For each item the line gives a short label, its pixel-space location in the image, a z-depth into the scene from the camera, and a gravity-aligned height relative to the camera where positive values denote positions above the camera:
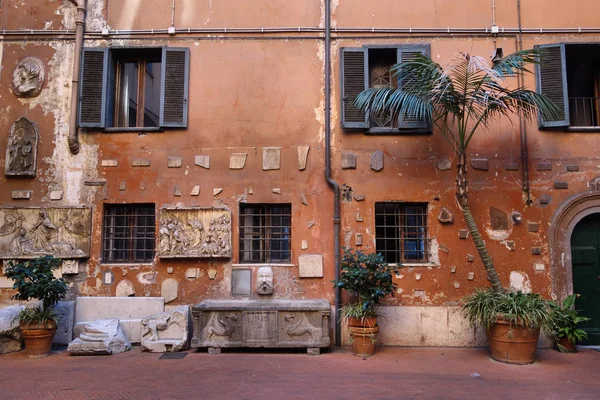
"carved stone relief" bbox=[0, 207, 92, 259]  7.86 +0.30
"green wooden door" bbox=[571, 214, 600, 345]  7.74 -0.37
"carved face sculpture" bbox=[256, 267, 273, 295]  7.61 -0.53
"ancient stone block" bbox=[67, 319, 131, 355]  6.96 -1.41
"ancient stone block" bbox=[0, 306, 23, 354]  7.08 -1.32
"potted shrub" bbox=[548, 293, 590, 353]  7.12 -1.21
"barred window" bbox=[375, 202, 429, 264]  7.95 +0.31
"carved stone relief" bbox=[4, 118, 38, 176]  8.04 +1.78
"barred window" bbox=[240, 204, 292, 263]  8.02 +0.27
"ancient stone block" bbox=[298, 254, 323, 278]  7.75 -0.30
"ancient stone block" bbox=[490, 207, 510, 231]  7.78 +0.50
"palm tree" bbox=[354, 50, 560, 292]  6.74 +2.37
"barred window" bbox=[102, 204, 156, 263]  8.08 +0.29
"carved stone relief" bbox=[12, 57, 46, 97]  8.21 +3.11
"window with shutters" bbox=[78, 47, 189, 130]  8.09 +2.96
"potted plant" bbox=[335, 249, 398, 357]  6.89 -0.64
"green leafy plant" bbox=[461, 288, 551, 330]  6.41 -0.86
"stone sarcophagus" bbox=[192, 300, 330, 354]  7.06 -1.18
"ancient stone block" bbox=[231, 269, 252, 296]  7.77 -0.54
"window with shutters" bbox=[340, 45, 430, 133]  7.91 +2.94
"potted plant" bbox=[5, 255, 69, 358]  6.83 -0.73
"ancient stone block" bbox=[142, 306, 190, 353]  7.17 -1.31
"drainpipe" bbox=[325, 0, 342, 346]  7.62 +1.25
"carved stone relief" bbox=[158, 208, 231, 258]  7.79 +0.28
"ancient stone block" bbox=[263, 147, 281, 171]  8.00 +1.61
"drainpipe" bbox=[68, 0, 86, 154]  8.05 +3.10
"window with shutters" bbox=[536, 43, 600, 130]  7.84 +2.99
